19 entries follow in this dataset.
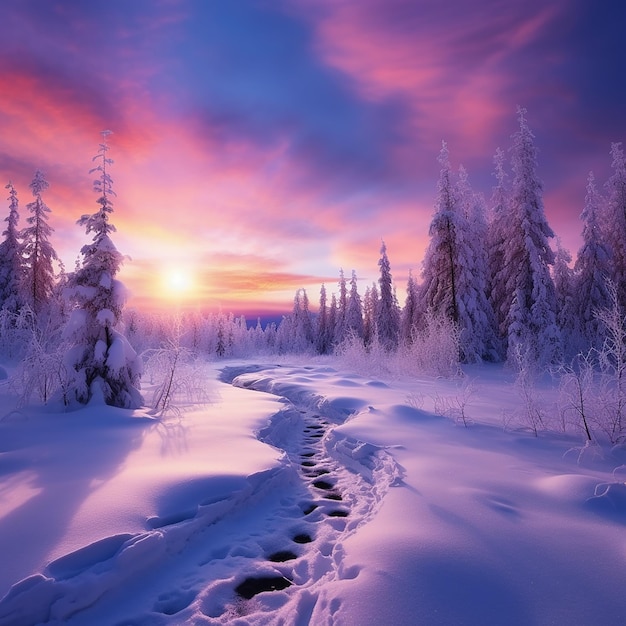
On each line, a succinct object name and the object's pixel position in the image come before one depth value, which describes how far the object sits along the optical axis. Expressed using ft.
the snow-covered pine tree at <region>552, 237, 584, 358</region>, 73.00
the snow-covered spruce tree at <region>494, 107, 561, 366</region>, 62.28
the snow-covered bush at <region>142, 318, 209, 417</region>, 30.07
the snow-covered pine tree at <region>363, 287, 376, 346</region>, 177.10
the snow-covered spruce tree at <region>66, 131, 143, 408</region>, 30.22
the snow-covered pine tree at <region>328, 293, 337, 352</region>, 186.76
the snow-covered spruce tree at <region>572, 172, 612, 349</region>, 72.54
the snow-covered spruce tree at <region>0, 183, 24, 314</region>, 78.79
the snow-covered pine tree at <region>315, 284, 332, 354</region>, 186.91
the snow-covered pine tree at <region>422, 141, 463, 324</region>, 69.36
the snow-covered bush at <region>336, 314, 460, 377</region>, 53.36
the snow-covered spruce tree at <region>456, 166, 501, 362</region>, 67.10
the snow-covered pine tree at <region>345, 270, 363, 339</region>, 150.82
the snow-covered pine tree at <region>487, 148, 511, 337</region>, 76.95
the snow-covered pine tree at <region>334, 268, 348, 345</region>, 160.52
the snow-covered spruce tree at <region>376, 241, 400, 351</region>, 123.03
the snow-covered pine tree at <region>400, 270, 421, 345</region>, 96.80
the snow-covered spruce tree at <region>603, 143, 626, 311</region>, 75.20
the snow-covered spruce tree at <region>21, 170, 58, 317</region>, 78.18
